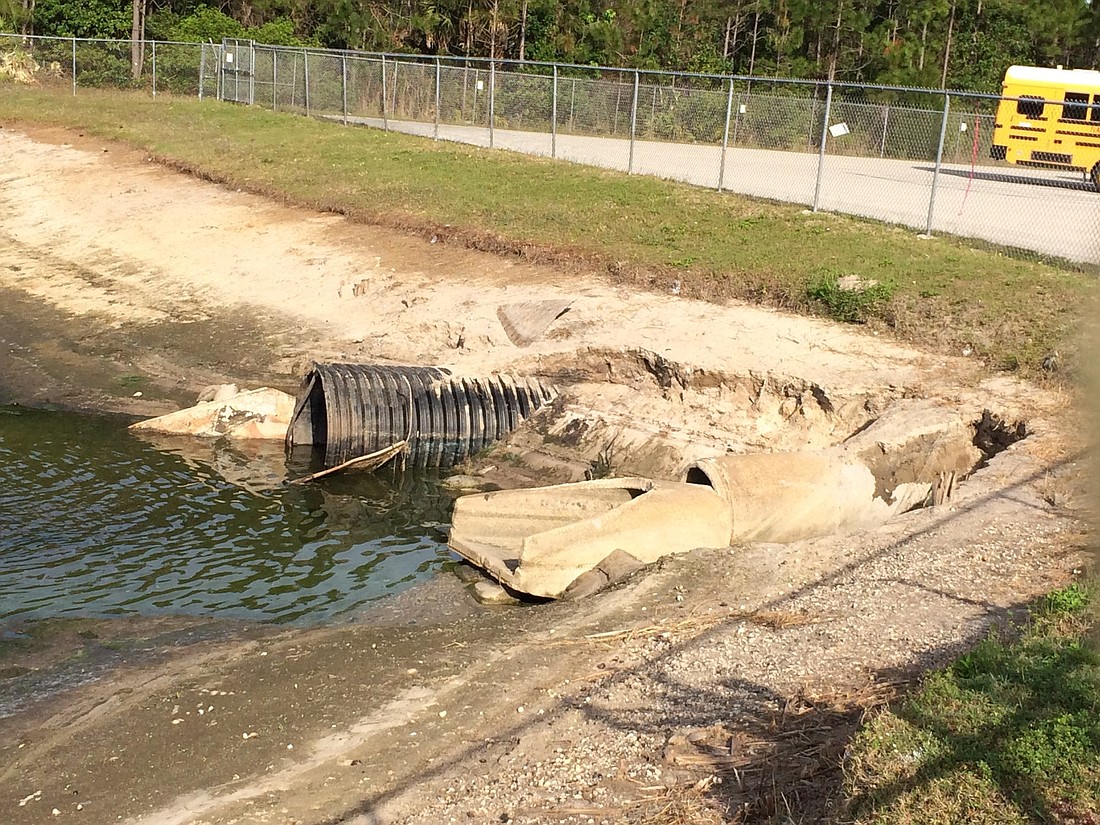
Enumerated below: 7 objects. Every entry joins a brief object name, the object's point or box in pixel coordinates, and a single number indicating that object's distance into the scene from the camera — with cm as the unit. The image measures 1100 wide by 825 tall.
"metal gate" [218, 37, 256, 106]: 3403
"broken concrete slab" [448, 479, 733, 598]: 904
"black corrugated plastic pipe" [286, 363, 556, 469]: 1248
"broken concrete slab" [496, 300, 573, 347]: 1497
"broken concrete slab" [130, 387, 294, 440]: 1338
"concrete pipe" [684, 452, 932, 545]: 964
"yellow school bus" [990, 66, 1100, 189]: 3020
